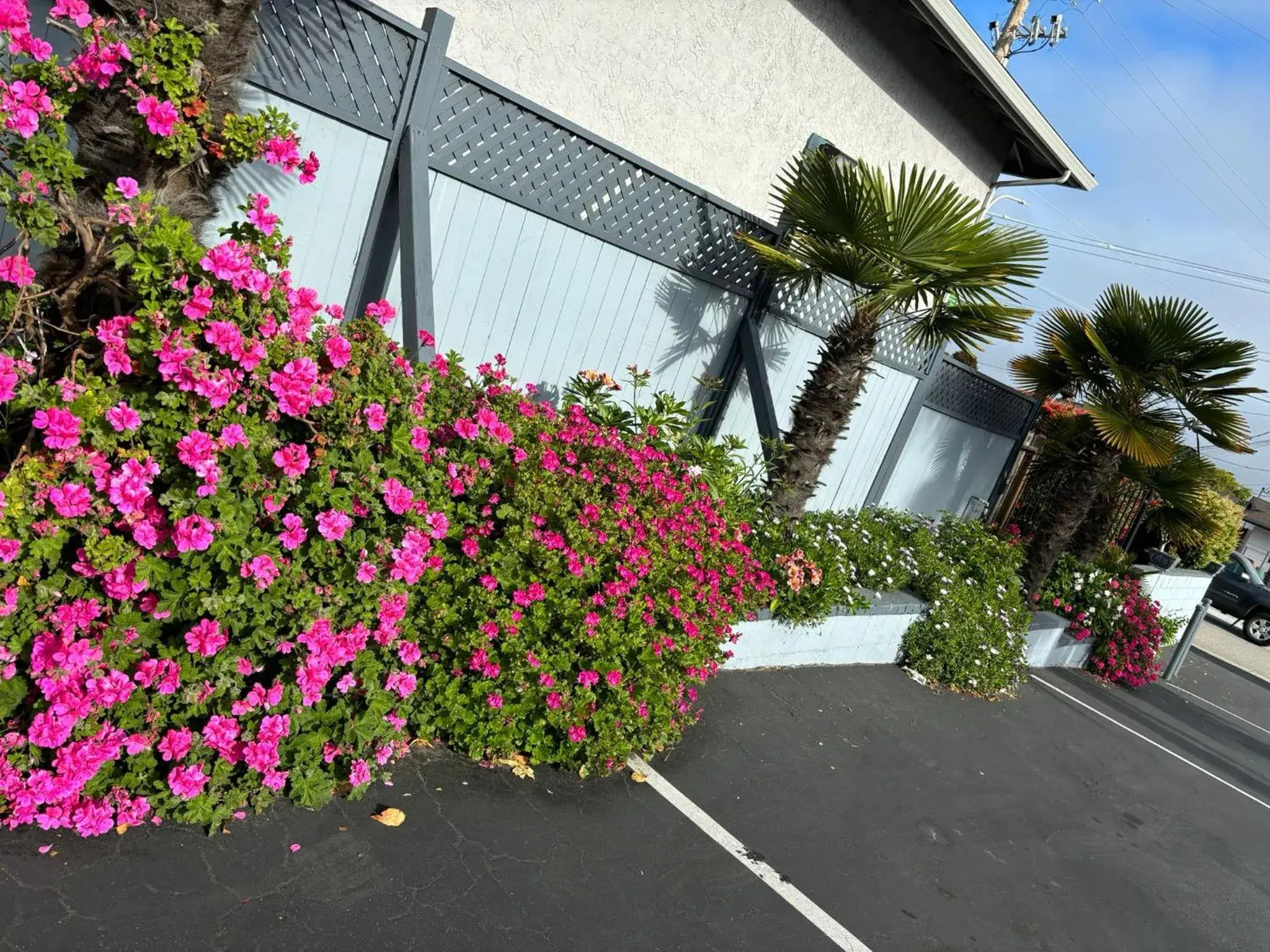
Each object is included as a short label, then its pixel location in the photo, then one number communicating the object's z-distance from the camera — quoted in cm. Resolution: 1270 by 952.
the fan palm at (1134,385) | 880
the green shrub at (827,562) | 586
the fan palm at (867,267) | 580
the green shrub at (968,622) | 709
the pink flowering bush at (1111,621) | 988
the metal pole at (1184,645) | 1117
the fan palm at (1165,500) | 1005
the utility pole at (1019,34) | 2127
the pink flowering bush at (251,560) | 254
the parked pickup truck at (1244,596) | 1891
